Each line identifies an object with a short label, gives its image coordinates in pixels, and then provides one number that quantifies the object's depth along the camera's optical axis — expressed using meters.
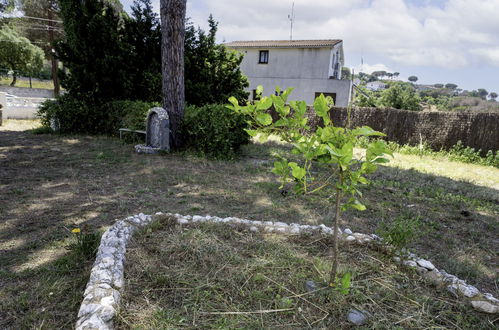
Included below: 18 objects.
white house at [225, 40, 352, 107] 18.78
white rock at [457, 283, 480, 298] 2.05
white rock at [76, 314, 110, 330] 1.54
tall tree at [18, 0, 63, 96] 18.64
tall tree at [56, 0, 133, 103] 8.20
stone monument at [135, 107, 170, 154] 6.66
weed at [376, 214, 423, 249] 2.46
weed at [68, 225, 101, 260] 2.45
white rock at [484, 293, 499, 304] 2.00
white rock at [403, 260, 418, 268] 2.39
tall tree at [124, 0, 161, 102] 8.77
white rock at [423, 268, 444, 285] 2.25
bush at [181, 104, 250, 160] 6.53
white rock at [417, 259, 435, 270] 2.38
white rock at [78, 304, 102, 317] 1.65
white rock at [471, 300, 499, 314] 1.96
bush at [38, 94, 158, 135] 8.54
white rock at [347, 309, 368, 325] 1.81
